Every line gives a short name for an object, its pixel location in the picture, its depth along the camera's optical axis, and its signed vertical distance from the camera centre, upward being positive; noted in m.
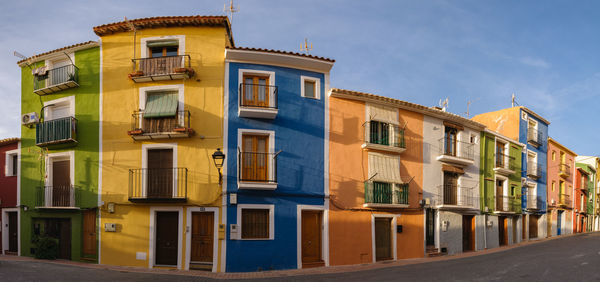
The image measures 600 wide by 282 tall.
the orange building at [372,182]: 16.55 -0.94
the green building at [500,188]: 23.33 -1.68
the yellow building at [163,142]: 14.90 +0.71
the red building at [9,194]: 18.72 -1.76
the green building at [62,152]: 16.06 +0.31
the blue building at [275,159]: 14.86 +0.04
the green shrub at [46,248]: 16.05 -3.74
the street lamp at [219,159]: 13.80 +0.04
